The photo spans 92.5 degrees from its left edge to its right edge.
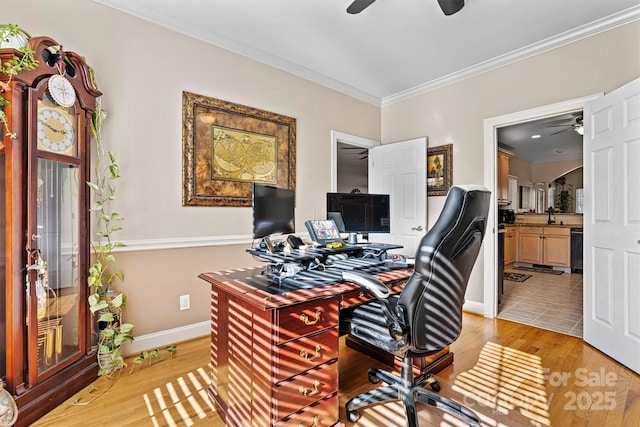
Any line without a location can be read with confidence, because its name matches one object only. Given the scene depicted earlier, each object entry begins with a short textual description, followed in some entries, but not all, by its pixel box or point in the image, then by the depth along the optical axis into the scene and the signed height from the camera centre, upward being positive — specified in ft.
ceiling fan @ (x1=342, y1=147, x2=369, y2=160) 21.50 +4.36
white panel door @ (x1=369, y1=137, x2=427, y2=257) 12.55 +1.20
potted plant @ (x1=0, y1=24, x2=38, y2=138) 5.17 +2.71
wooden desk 4.38 -2.14
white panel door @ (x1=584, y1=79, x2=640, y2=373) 7.25 -0.33
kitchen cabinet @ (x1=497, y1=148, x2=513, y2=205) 15.99 +2.15
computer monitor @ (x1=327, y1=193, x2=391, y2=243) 8.02 +0.05
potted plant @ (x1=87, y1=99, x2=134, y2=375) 6.82 -1.29
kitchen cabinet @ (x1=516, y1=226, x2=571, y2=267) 19.38 -2.21
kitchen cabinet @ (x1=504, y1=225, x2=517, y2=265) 20.40 -2.17
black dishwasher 18.74 -2.35
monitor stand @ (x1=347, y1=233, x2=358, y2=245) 8.03 -0.66
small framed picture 12.10 +1.76
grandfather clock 5.27 -0.31
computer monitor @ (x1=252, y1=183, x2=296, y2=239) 6.34 +0.06
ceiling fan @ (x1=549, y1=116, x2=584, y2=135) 12.59 +4.29
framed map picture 8.82 +2.01
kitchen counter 19.42 -0.84
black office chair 4.48 -1.21
